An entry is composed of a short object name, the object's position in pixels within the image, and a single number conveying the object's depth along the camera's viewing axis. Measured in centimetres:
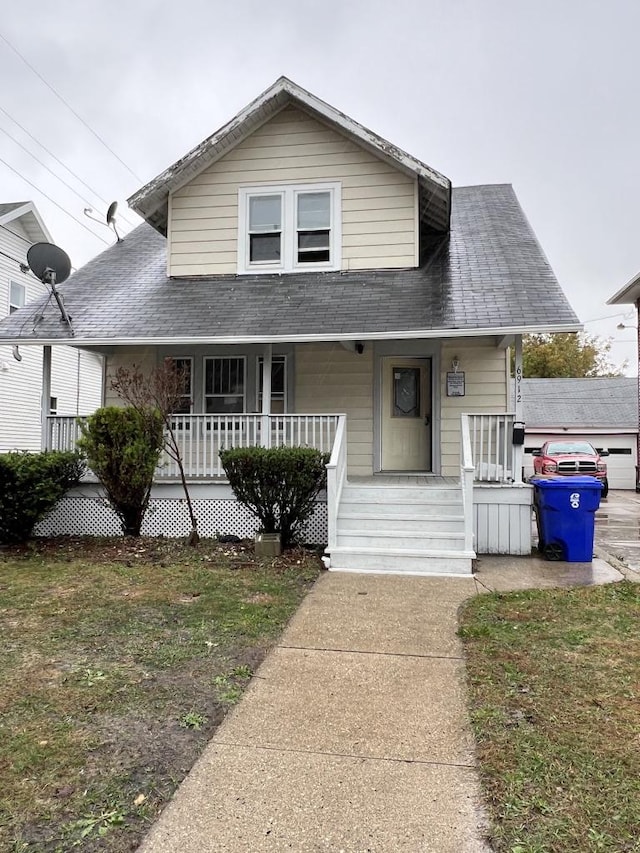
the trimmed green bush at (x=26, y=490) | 807
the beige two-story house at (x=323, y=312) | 864
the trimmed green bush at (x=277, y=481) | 788
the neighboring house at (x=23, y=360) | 1848
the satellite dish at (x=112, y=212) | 1241
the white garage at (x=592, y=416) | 2306
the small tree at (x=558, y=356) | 4066
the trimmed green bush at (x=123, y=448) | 829
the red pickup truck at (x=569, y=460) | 1777
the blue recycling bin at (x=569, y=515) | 772
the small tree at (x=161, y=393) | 845
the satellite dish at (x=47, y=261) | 966
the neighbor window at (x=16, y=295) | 1914
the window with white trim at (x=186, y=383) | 1037
